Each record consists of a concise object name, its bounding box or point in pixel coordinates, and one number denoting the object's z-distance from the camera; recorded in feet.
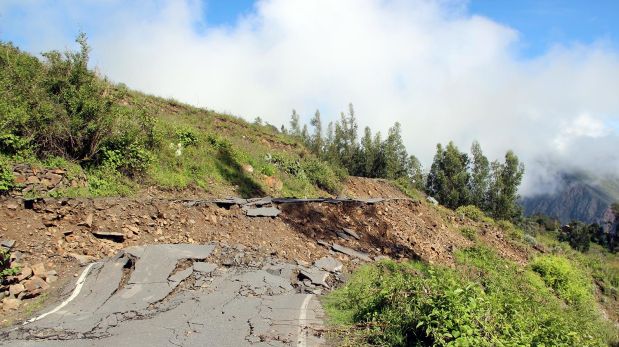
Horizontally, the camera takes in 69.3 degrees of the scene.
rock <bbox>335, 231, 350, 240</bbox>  45.86
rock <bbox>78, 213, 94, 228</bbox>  34.26
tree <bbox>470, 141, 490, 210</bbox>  164.86
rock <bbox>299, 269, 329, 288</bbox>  33.19
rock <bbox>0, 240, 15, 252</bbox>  29.12
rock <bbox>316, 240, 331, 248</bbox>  42.75
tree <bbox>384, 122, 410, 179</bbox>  160.12
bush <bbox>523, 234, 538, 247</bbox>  83.49
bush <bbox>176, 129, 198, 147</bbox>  61.51
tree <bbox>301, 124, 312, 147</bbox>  215.24
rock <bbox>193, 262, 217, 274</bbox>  31.68
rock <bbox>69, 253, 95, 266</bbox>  30.82
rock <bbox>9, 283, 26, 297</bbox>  26.09
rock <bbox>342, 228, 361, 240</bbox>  46.92
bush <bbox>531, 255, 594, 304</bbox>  62.85
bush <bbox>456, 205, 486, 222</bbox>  88.76
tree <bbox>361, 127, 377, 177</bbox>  166.09
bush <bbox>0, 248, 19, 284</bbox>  26.63
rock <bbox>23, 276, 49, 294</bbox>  27.04
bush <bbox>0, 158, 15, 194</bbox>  34.19
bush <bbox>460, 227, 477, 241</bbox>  68.28
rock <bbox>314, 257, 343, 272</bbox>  37.39
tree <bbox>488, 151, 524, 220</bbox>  158.51
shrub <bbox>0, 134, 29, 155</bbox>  38.81
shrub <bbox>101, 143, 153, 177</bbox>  46.01
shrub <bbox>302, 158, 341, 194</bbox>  79.46
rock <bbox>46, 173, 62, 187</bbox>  38.08
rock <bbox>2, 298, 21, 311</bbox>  24.94
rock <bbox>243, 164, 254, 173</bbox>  67.02
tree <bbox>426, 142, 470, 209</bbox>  166.20
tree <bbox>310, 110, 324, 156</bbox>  187.44
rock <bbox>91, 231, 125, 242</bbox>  33.99
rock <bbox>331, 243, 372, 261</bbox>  42.47
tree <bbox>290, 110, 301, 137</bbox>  235.20
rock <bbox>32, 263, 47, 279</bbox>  28.40
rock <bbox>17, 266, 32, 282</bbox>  27.42
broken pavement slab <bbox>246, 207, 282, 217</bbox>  42.98
